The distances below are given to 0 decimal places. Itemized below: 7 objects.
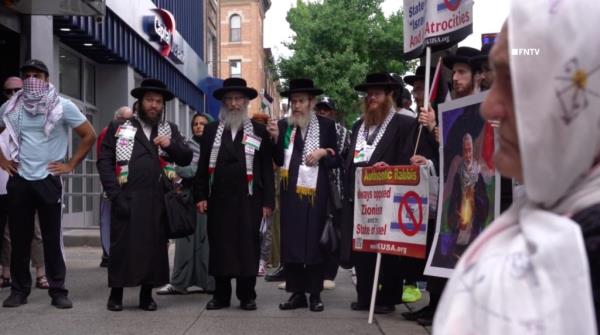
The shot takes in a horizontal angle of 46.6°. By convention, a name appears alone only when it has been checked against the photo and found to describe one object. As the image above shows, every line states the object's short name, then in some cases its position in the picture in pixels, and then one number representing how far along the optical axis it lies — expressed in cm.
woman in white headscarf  97
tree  3222
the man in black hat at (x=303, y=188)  619
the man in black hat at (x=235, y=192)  621
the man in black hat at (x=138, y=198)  601
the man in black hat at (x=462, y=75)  536
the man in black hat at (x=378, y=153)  591
